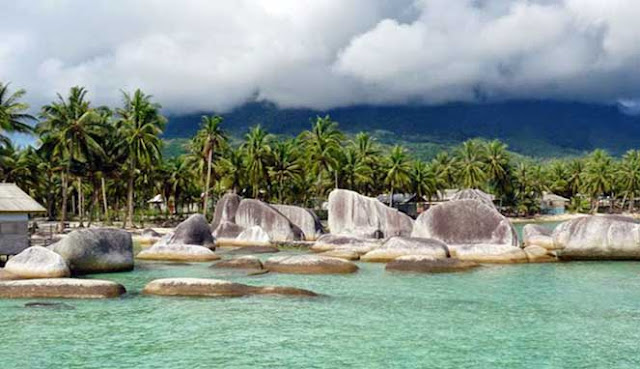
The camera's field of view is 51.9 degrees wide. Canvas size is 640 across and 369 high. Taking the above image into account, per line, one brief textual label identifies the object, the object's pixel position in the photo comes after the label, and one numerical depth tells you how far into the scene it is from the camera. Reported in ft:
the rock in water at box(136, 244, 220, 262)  101.26
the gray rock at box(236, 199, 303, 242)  134.62
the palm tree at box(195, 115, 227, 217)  197.98
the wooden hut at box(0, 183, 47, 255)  89.86
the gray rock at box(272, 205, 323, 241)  142.92
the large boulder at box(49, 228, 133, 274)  82.53
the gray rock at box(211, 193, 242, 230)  139.11
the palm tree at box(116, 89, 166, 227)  178.60
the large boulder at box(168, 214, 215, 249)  114.71
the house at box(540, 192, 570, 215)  340.80
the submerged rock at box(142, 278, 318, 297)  65.26
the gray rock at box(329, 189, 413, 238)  131.34
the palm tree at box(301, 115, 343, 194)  206.08
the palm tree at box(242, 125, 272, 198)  208.54
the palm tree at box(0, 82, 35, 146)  140.62
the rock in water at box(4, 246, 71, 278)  75.15
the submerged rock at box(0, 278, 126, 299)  64.49
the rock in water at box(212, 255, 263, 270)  88.47
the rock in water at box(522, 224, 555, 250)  112.47
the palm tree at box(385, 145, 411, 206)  243.40
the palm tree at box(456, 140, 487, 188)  277.44
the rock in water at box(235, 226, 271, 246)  126.62
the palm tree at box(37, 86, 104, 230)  161.99
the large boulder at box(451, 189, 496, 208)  155.74
